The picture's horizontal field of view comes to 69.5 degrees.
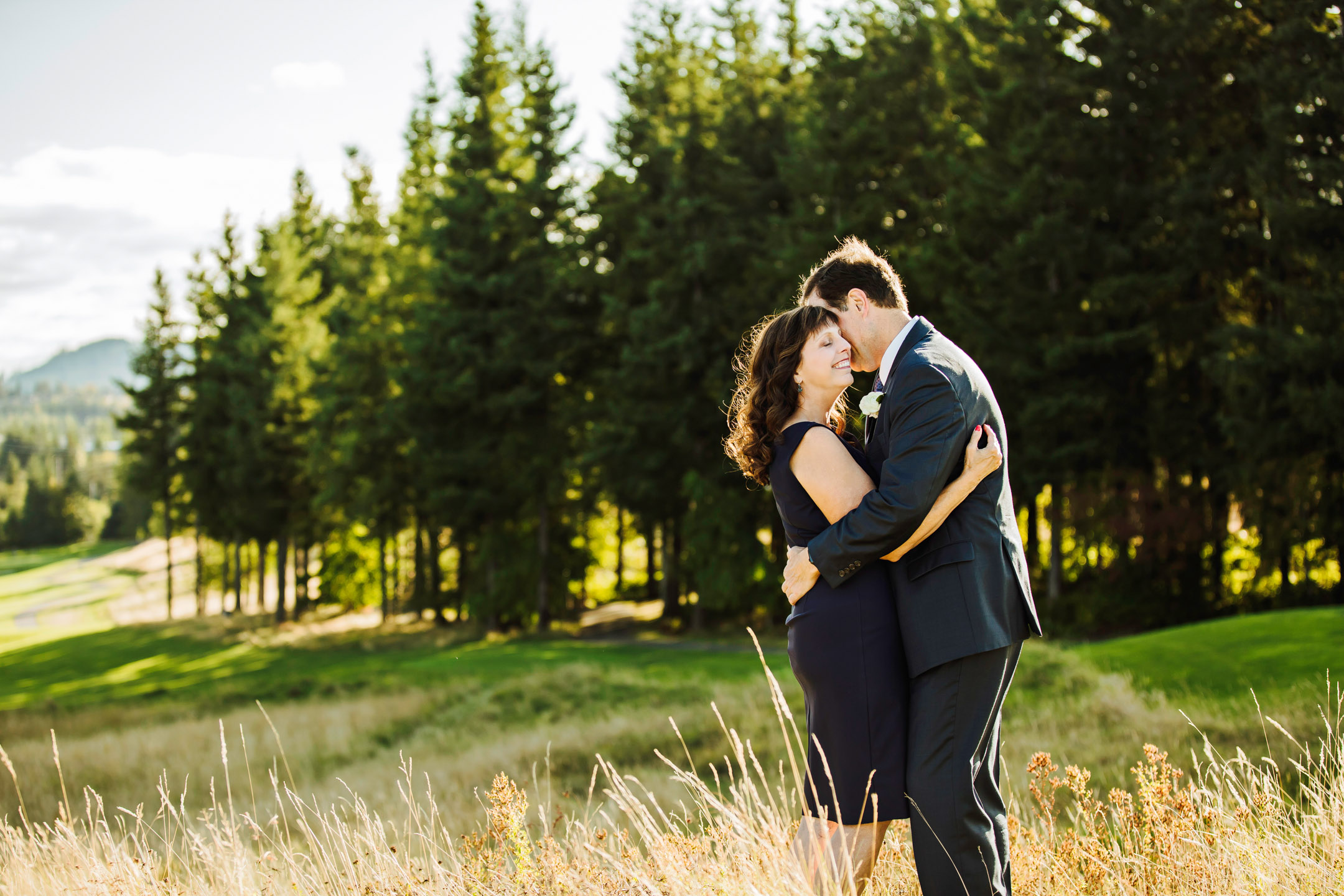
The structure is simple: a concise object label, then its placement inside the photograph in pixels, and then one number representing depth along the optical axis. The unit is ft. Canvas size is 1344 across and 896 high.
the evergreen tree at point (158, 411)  132.16
